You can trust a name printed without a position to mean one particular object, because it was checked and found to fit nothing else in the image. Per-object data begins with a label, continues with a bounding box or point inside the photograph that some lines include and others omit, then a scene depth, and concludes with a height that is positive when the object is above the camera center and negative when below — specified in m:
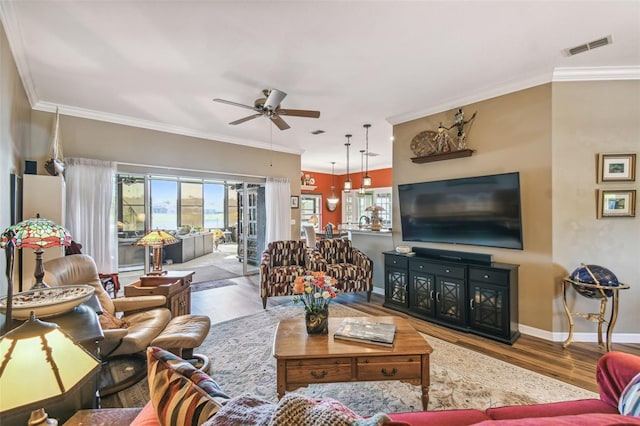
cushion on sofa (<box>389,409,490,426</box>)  1.13 -0.85
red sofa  1.16 -0.85
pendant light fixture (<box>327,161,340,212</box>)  9.27 +0.92
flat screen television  3.27 +0.03
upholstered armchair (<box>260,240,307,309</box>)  4.18 -0.86
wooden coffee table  1.88 -1.03
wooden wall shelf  3.63 +0.79
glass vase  2.19 -0.85
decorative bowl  1.36 -0.46
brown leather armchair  2.04 -0.89
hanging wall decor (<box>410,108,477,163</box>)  3.71 +0.99
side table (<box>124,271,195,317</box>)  3.03 -0.82
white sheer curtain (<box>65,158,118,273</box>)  4.02 +0.09
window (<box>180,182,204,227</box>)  9.48 +0.33
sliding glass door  6.62 -0.05
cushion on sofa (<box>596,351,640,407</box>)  1.22 -0.73
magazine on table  2.03 -0.92
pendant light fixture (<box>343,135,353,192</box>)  5.75 +1.56
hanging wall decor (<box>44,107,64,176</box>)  3.31 +0.74
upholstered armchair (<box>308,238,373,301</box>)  4.38 -0.88
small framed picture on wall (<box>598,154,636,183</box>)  2.91 +0.47
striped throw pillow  0.74 -0.51
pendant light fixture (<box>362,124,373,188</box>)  5.03 +1.55
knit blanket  0.61 -0.46
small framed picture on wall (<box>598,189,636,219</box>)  2.92 +0.10
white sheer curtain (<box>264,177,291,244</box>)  6.27 +0.14
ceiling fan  3.10 +1.22
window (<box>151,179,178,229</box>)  8.62 +0.33
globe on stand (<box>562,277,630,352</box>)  2.68 -0.98
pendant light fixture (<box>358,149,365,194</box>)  7.20 +1.55
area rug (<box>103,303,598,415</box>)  2.08 -1.40
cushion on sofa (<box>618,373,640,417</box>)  1.02 -0.71
